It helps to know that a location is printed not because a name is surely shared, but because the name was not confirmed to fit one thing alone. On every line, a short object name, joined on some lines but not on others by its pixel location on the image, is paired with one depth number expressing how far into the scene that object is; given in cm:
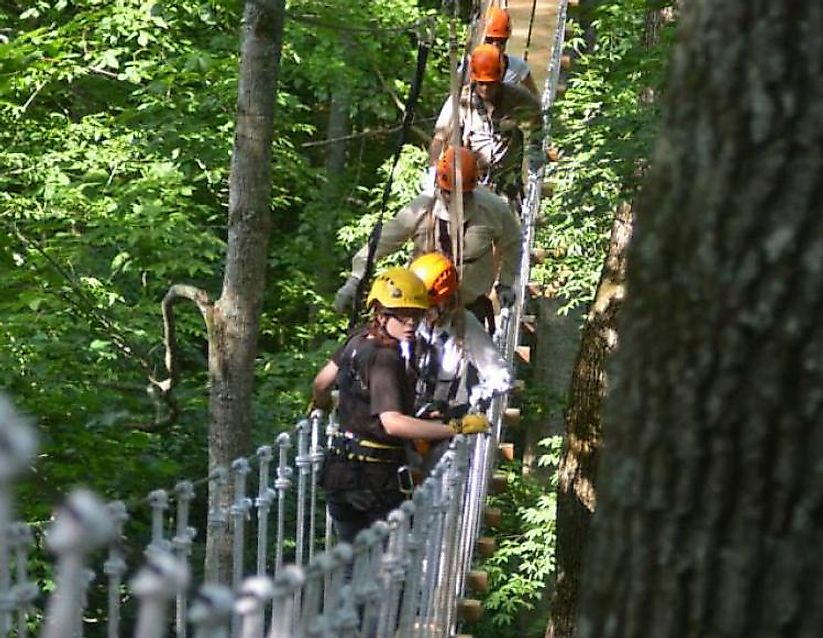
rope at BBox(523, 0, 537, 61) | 1831
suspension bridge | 241
